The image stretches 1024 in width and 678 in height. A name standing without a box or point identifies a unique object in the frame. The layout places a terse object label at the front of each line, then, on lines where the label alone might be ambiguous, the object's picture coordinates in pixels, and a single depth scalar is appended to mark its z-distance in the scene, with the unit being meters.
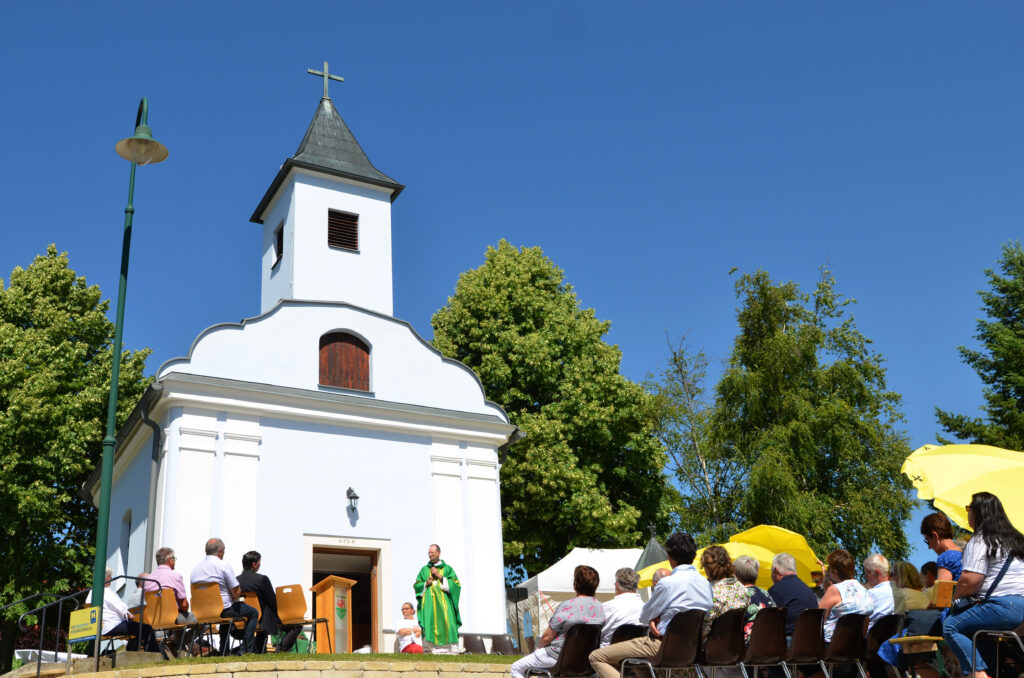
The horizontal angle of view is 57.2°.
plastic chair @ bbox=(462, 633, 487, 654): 14.90
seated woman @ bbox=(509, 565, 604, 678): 7.23
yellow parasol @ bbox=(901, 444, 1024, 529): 7.79
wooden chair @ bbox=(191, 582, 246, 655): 10.36
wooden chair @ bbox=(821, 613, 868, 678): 7.31
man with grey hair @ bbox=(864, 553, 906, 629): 7.74
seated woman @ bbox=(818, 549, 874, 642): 7.67
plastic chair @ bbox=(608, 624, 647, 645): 7.07
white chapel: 15.21
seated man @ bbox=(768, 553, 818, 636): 7.55
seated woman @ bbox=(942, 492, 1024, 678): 5.74
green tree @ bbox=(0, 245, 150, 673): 22.69
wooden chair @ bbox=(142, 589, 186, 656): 10.67
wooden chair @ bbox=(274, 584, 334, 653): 11.17
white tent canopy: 19.53
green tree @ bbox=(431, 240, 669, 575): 24.62
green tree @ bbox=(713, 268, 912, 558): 22.20
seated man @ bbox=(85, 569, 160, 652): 10.47
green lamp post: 10.16
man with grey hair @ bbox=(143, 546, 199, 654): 11.04
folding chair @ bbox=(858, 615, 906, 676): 7.43
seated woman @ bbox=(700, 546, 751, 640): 7.64
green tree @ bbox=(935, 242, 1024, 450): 24.14
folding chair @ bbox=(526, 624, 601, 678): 7.04
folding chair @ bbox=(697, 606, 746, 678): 6.86
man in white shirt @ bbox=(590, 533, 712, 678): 6.96
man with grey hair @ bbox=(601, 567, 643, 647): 7.36
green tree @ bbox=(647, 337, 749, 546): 24.22
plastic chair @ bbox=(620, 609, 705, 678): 6.66
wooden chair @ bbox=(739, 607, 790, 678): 6.98
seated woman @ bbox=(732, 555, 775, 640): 7.59
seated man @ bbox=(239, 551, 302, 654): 11.00
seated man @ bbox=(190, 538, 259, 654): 10.72
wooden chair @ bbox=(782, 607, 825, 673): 7.09
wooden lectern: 13.70
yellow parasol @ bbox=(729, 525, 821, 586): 12.41
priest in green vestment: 13.95
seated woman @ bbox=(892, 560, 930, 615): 7.72
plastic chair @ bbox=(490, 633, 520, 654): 14.83
